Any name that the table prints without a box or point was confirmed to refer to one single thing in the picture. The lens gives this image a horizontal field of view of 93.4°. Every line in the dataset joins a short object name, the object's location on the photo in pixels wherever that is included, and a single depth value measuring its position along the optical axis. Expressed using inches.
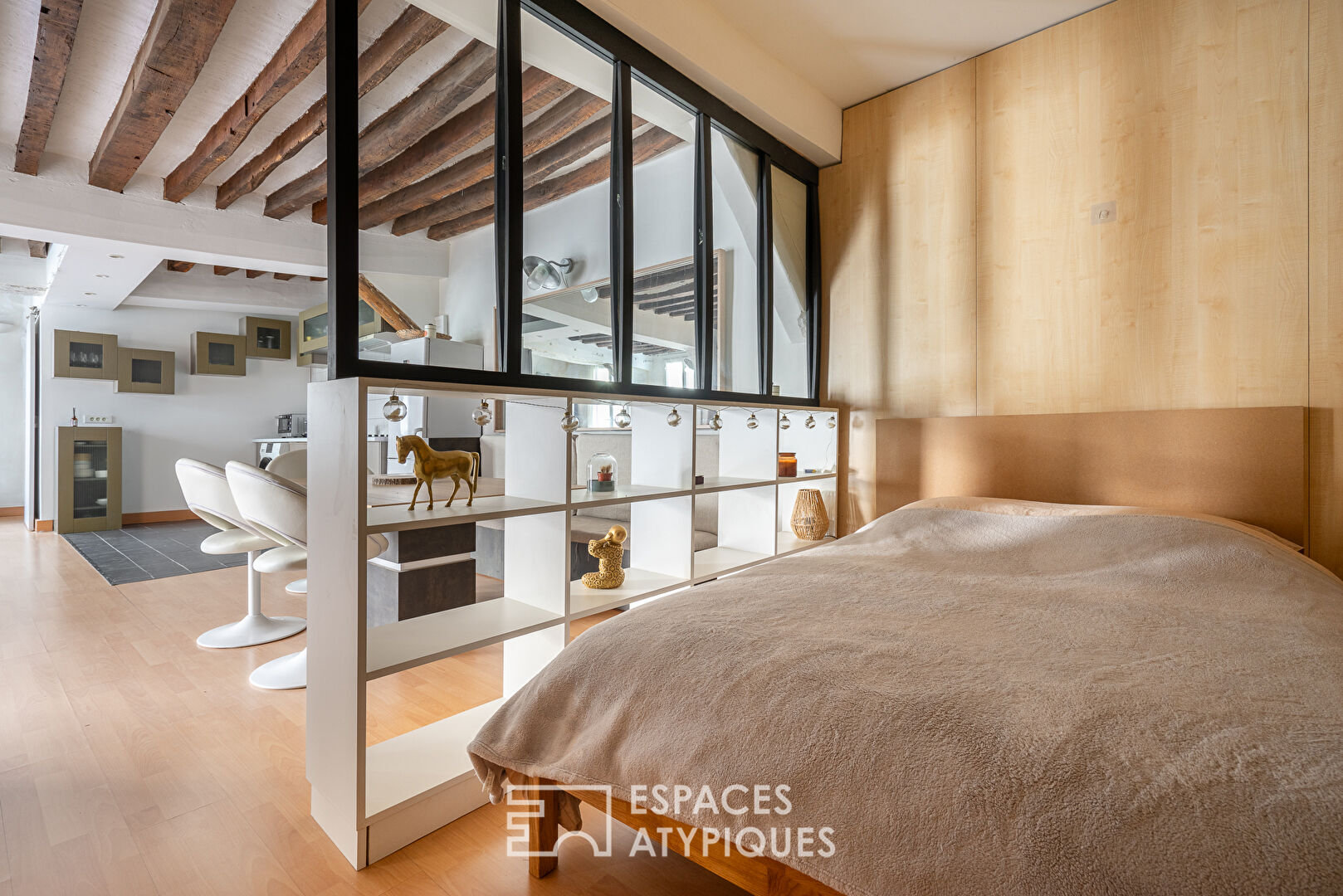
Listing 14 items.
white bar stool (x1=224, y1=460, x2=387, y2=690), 89.0
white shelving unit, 59.0
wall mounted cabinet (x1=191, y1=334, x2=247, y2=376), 279.7
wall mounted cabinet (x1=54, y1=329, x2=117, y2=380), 244.5
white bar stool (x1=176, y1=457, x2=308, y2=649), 107.1
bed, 29.6
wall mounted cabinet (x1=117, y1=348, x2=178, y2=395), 260.7
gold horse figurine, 71.6
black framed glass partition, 65.5
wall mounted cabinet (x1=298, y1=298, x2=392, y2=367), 269.5
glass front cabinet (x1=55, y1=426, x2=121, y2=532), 242.5
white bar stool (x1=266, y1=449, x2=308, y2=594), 115.8
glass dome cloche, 90.7
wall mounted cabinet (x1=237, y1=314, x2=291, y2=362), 291.3
